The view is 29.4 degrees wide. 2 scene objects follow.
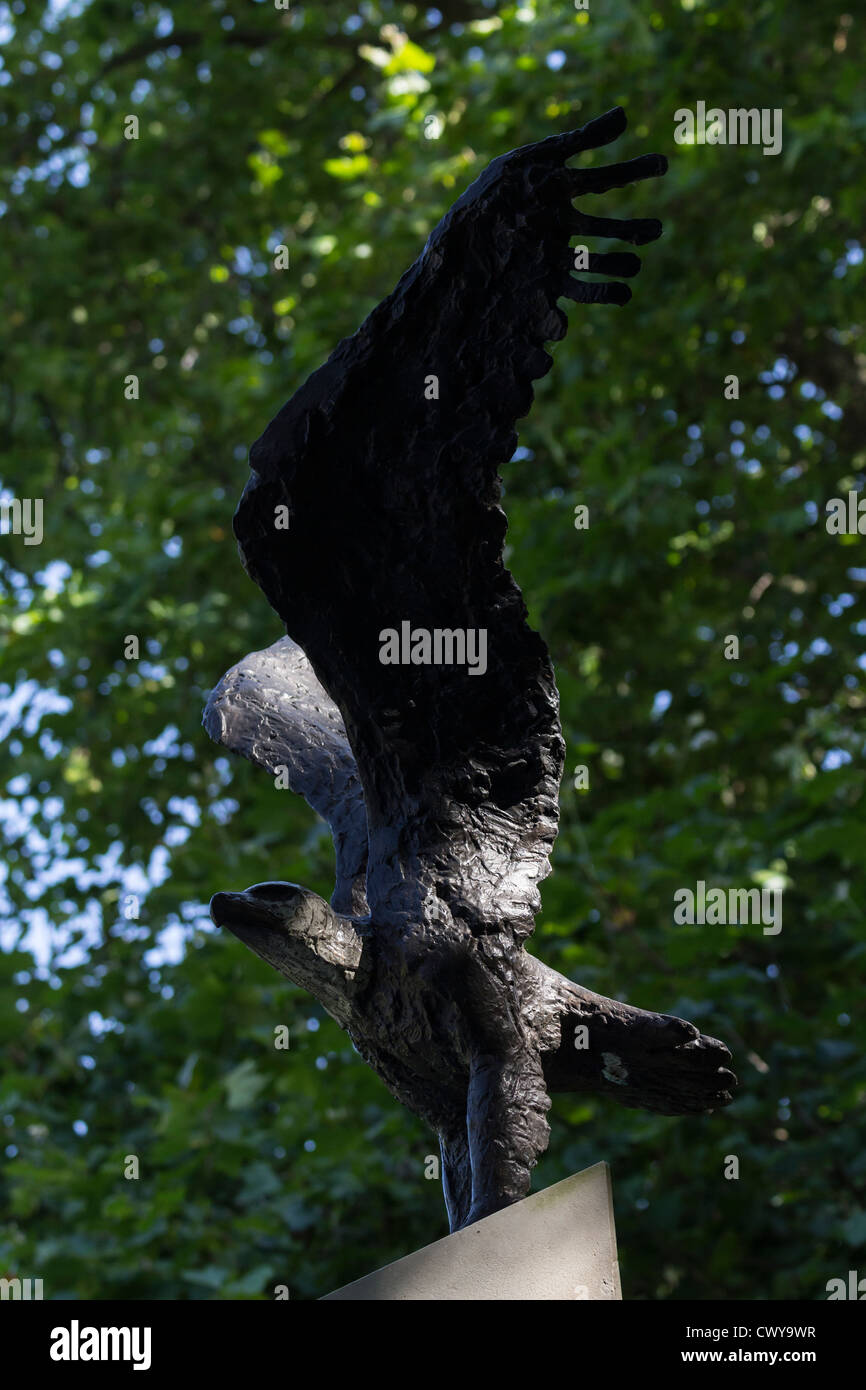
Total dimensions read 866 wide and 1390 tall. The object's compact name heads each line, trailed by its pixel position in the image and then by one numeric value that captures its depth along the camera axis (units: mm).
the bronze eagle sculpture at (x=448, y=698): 2420
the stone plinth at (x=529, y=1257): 2328
